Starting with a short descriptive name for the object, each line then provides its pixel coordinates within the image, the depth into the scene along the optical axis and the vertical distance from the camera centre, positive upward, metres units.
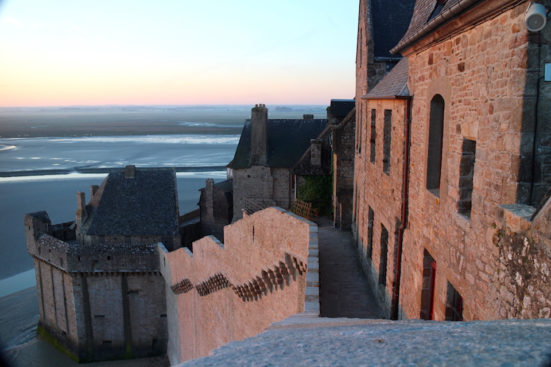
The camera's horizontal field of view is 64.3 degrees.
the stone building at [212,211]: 30.44 -6.46
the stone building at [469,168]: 4.65 -0.71
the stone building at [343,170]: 19.81 -2.36
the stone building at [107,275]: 23.44 -8.43
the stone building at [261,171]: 32.03 -3.78
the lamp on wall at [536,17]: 4.43 +1.00
